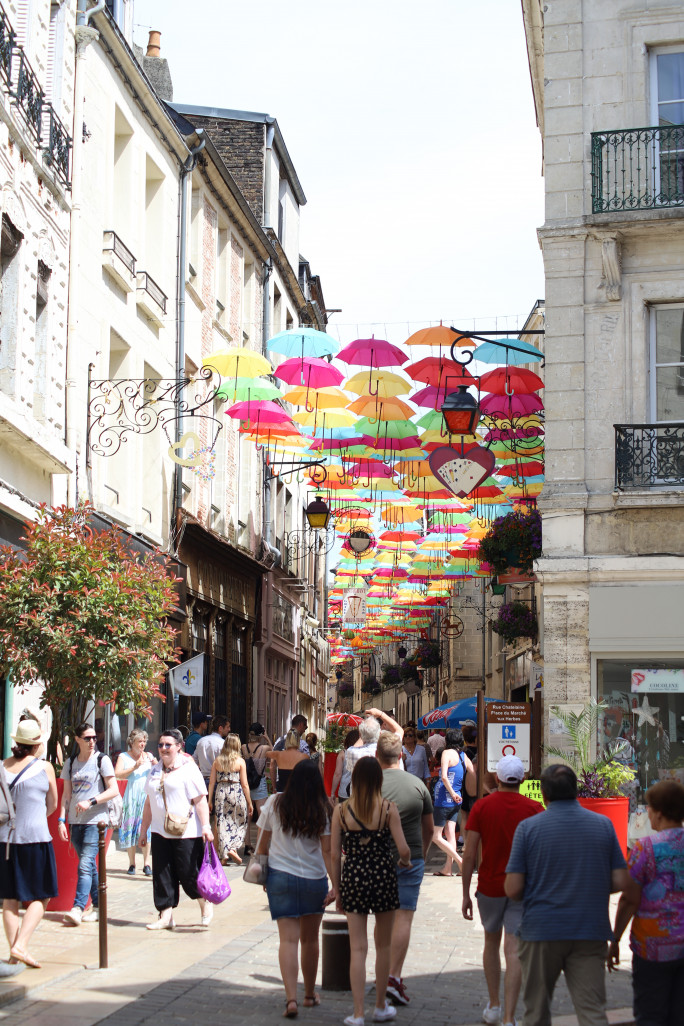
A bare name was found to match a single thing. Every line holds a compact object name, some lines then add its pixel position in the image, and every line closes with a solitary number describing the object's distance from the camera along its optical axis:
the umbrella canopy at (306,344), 18.08
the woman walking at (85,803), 11.30
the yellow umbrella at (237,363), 17.66
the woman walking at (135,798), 15.12
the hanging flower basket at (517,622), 29.89
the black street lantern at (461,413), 16.77
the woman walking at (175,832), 11.13
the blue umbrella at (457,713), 25.31
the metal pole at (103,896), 9.34
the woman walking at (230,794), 15.08
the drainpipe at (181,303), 22.67
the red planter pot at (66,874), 11.30
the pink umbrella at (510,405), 18.80
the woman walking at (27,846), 9.11
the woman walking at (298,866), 8.24
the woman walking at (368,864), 8.02
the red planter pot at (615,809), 13.66
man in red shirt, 7.87
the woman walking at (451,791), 15.40
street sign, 16.12
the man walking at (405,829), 8.57
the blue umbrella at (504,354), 17.81
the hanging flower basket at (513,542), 22.84
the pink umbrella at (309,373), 17.80
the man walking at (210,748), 17.33
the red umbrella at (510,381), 18.22
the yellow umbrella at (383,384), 18.17
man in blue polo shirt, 6.37
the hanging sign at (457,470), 17.14
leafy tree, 11.58
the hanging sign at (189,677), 19.28
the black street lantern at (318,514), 21.86
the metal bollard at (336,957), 9.05
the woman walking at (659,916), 6.29
